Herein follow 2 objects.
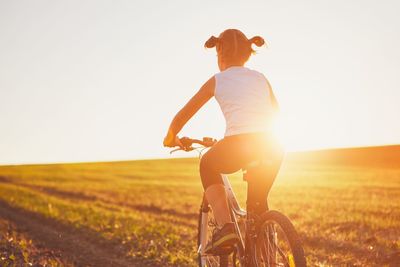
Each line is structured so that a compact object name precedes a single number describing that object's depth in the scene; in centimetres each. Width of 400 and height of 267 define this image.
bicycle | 396
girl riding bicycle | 443
